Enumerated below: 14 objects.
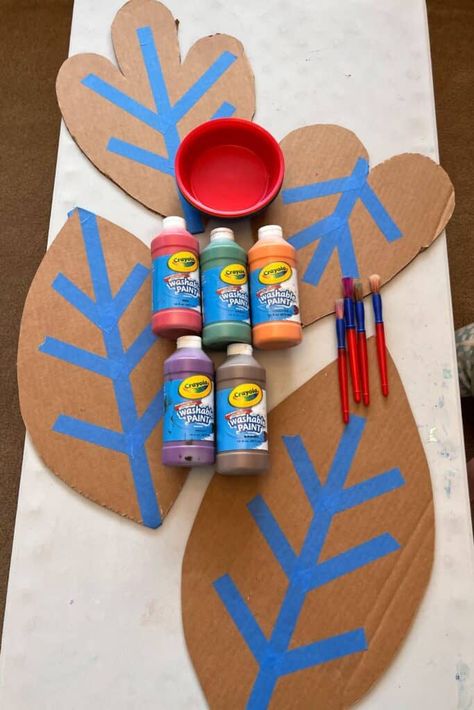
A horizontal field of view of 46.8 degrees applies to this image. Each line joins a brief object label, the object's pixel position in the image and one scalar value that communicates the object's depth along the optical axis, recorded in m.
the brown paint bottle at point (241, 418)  0.67
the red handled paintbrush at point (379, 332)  0.75
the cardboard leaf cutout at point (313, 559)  0.66
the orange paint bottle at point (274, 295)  0.72
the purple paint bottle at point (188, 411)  0.67
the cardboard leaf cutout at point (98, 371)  0.72
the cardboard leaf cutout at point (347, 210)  0.80
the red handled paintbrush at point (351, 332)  0.75
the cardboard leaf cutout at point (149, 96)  0.84
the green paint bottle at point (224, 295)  0.72
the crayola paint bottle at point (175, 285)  0.72
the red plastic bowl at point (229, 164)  0.79
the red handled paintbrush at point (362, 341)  0.75
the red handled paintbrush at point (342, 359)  0.74
